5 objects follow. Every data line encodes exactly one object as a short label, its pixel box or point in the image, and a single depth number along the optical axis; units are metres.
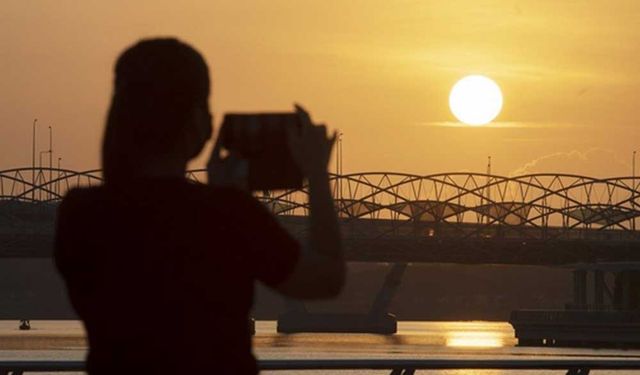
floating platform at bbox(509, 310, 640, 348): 131.11
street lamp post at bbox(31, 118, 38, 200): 161.00
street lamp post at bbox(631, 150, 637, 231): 182.62
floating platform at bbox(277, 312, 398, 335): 178.50
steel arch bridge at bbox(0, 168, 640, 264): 138.38
